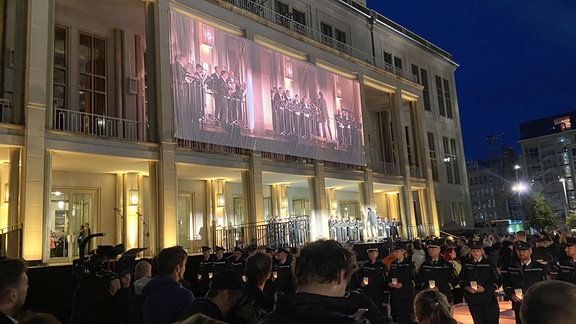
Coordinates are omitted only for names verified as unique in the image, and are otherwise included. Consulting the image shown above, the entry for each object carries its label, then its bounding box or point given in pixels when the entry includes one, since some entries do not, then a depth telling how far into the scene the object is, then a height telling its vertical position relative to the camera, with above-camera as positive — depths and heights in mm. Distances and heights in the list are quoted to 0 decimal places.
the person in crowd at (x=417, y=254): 12566 -946
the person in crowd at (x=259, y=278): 4050 -436
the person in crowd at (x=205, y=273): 14227 -1224
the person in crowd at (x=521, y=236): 11883 -596
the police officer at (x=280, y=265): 9922 -876
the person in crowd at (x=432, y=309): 3357 -648
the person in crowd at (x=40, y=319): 2052 -332
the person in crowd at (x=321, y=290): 2123 -315
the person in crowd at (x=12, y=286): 2934 -261
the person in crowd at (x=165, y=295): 3758 -485
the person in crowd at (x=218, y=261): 14195 -912
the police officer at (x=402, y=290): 9859 -1442
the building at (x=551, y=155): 93375 +11342
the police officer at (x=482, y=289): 8141 -1265
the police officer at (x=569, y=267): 7413 -909
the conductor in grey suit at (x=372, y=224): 25469 -114
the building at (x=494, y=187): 84562 +5799
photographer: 4848 -614
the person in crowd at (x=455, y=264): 12318 -1224
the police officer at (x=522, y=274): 7986 -1063
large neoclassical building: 14867 +4411
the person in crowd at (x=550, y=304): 1988 -397
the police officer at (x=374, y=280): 10422 -1275
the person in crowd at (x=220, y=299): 3242 -472
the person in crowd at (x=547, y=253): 8875 -952
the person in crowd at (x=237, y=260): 12695 -877
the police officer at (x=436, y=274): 9188 -1095
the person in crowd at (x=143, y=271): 5328 -386
